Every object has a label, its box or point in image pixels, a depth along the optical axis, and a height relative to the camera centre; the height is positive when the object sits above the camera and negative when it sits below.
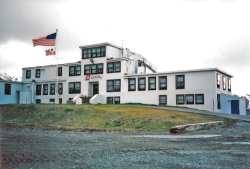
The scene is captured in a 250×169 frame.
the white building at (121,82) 32.41 +2.11
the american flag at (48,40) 29.14 +6.36
